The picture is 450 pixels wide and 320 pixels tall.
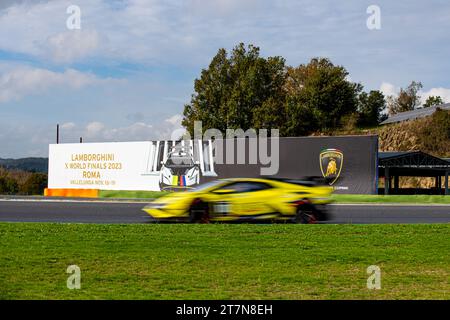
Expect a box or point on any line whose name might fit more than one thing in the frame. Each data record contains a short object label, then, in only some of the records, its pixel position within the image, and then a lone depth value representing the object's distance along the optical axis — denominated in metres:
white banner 38.56
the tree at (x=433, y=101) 95.88
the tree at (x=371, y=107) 87.88
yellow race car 15.53
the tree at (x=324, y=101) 73.81
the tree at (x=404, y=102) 95.00
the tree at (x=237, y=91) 72.50
